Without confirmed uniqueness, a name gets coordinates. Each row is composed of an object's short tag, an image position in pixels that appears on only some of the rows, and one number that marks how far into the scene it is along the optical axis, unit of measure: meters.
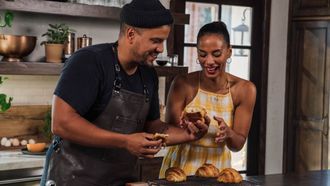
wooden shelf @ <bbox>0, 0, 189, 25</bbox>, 3.72
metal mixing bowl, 3.73
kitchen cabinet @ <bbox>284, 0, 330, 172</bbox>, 5.00
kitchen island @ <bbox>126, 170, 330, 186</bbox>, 2.26
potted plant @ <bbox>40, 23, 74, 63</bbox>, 3.96
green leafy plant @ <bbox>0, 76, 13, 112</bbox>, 3.88
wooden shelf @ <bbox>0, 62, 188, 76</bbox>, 3.70
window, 5.00
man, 2.10
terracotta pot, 3.95
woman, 2.61
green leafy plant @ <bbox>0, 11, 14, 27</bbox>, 3.84
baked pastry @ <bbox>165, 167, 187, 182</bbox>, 2.28
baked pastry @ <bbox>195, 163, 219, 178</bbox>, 2.39
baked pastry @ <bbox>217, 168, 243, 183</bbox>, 2.29
